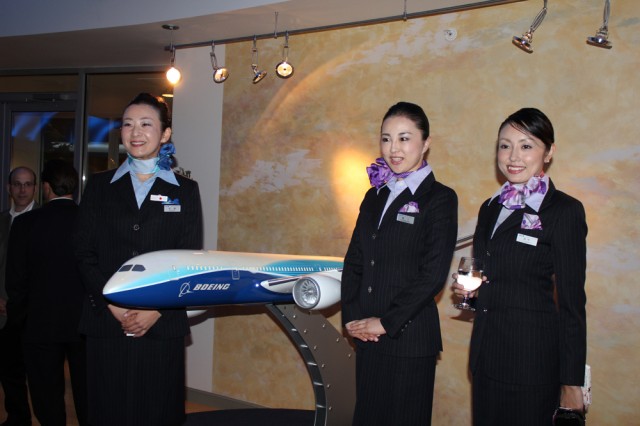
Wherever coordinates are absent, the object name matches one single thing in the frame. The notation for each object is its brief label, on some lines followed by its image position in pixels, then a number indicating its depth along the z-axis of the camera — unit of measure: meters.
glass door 6.92
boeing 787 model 2.58
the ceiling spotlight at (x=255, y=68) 4.70
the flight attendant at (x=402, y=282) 2.50
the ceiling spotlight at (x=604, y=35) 3.25
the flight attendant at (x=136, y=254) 2.59
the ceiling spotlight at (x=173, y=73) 4.74
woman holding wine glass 2.23
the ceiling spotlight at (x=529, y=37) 3.50
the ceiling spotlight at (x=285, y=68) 4.46
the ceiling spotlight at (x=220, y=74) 4.84
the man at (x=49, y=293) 3.84
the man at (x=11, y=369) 4.21
